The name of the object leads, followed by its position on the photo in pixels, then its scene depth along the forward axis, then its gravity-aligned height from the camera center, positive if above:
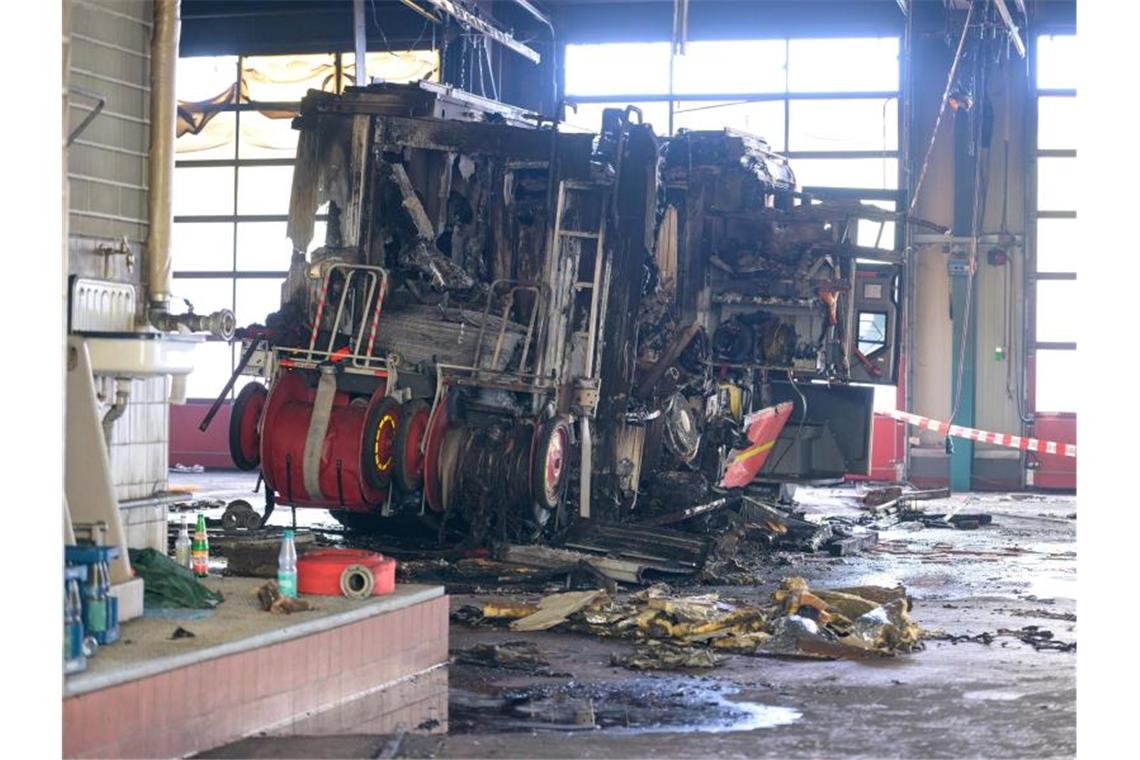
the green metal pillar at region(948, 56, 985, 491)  20.77 +0.97
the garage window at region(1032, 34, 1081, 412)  21.16 +1.76
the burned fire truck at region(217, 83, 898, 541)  11.62 +0.16
